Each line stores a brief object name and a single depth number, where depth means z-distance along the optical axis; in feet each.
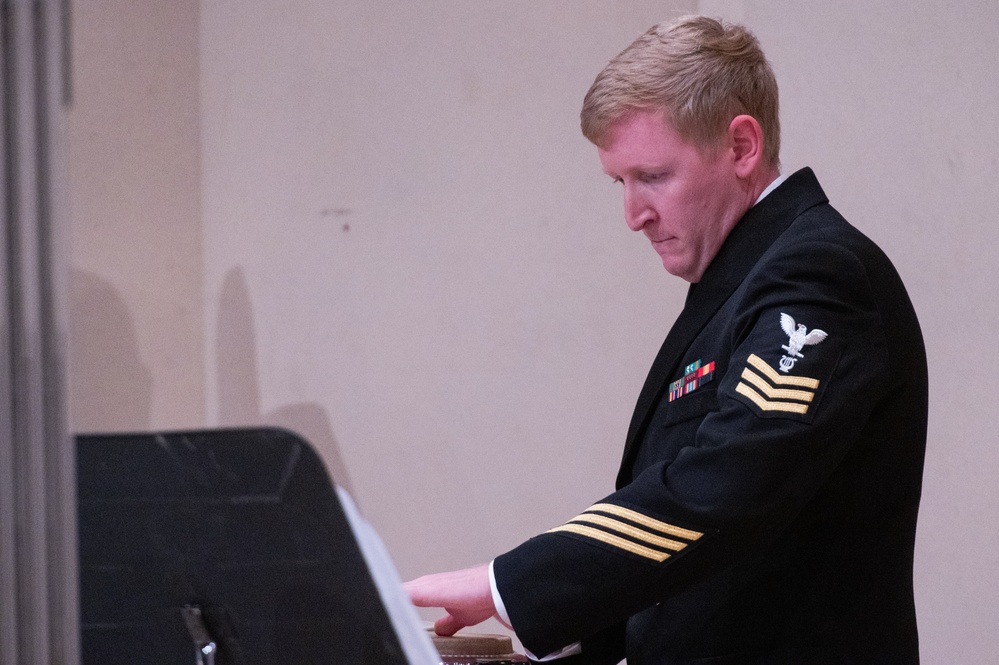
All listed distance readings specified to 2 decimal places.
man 13.54
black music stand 12.60
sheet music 12.55
